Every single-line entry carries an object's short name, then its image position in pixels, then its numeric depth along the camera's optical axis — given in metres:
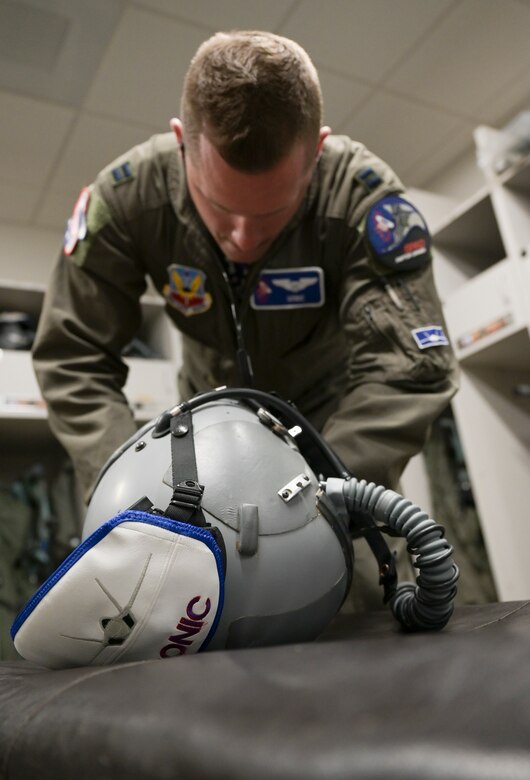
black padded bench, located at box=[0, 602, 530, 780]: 0.26
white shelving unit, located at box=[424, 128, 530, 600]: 1.96
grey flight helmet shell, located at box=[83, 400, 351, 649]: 0.57
